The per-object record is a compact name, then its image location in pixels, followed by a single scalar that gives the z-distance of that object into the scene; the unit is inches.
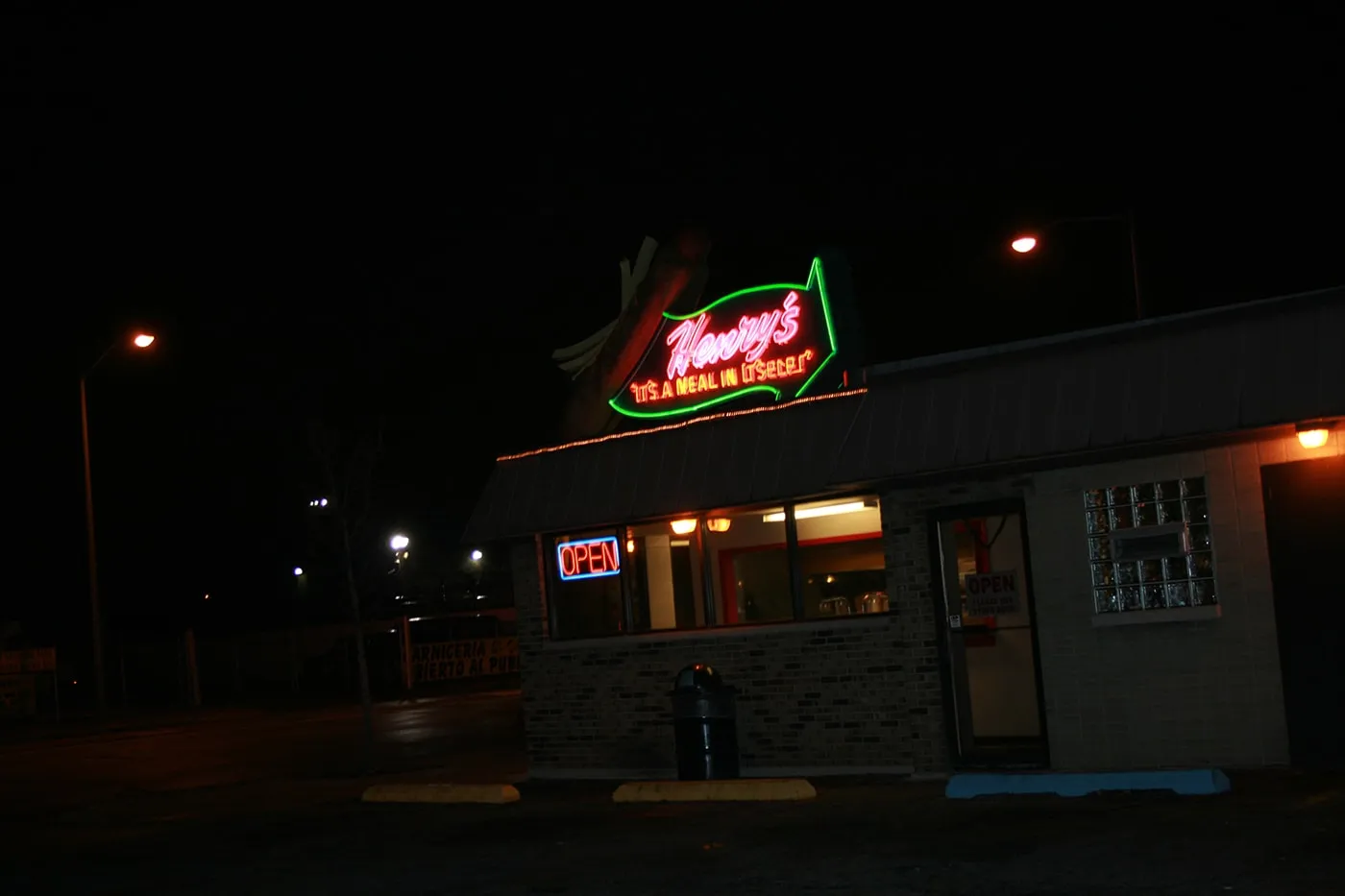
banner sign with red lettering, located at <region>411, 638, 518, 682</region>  1583.4
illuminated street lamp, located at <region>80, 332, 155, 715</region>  1253.1
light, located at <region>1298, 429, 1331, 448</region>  449.4
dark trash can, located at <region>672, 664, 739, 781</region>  557.9
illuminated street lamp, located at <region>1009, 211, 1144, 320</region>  654.5
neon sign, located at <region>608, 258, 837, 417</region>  565.9
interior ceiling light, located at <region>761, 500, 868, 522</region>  575.8
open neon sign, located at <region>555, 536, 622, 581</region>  631.8
